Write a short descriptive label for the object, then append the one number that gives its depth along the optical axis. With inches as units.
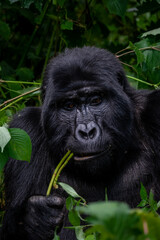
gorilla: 242.2
